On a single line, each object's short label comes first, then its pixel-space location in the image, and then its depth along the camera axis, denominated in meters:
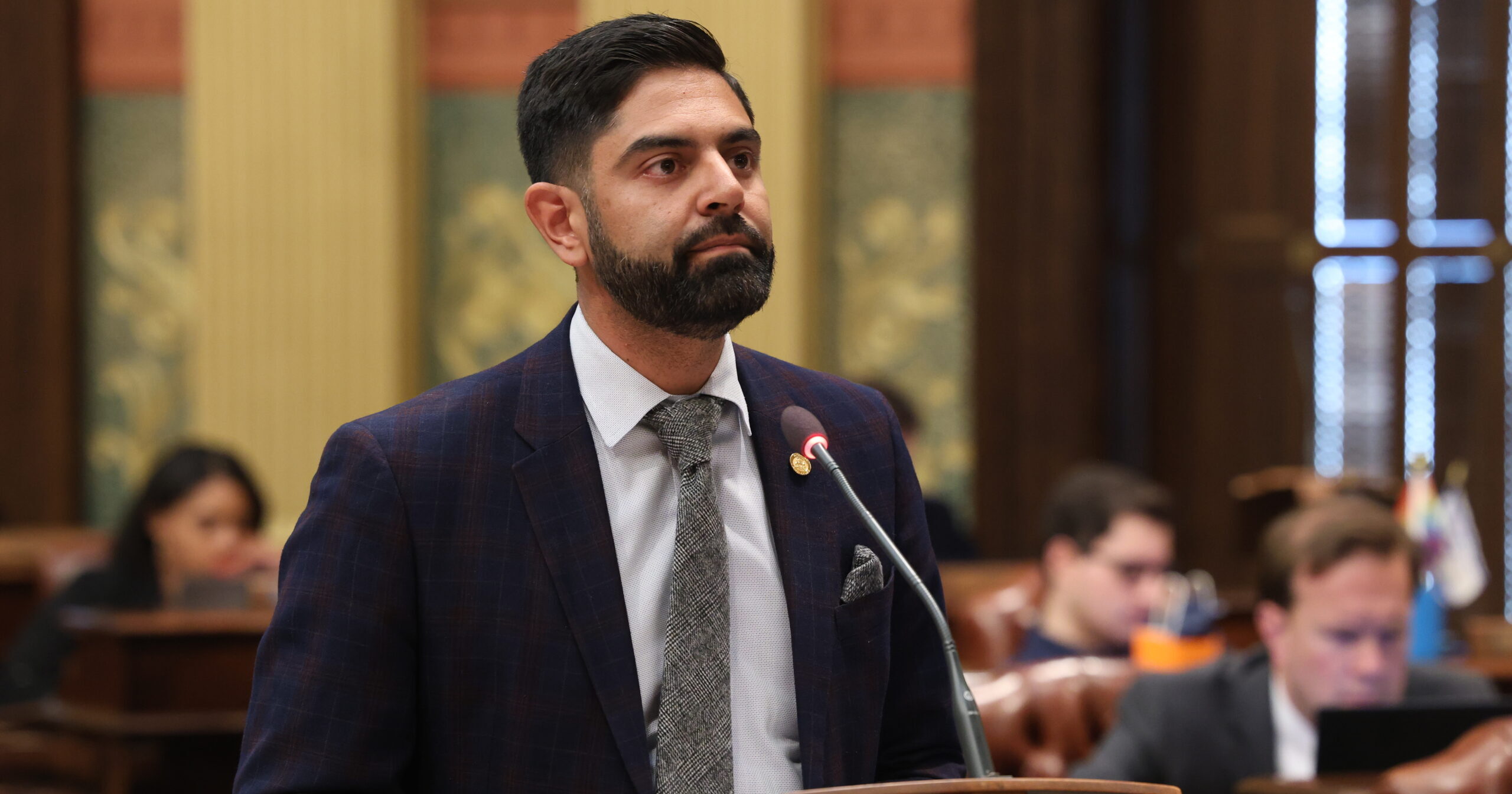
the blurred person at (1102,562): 8.62
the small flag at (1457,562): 8.87
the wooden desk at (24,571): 10.62
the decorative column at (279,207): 11.43
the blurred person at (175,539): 9.20
